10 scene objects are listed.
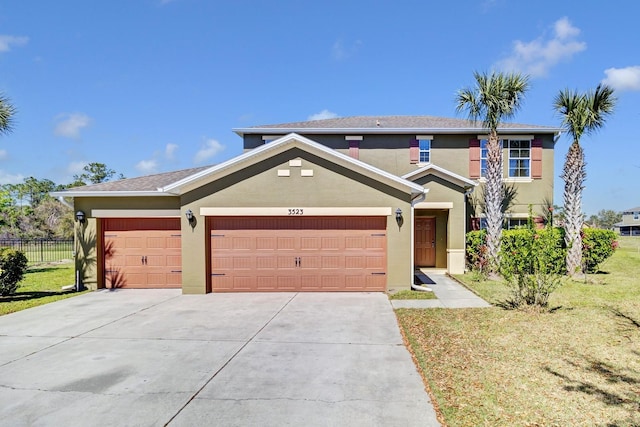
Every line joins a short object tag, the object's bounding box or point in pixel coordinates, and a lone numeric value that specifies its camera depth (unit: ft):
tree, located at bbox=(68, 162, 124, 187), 175.59
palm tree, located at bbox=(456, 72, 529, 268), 44.42
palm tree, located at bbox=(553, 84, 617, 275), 43.01
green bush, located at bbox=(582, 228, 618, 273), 46.32
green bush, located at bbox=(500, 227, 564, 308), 28.43
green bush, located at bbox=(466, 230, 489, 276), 45.72
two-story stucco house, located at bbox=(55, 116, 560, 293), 36.22
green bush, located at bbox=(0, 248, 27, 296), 34.86
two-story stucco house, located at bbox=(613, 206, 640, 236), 209.26
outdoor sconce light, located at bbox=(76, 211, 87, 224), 38.91
